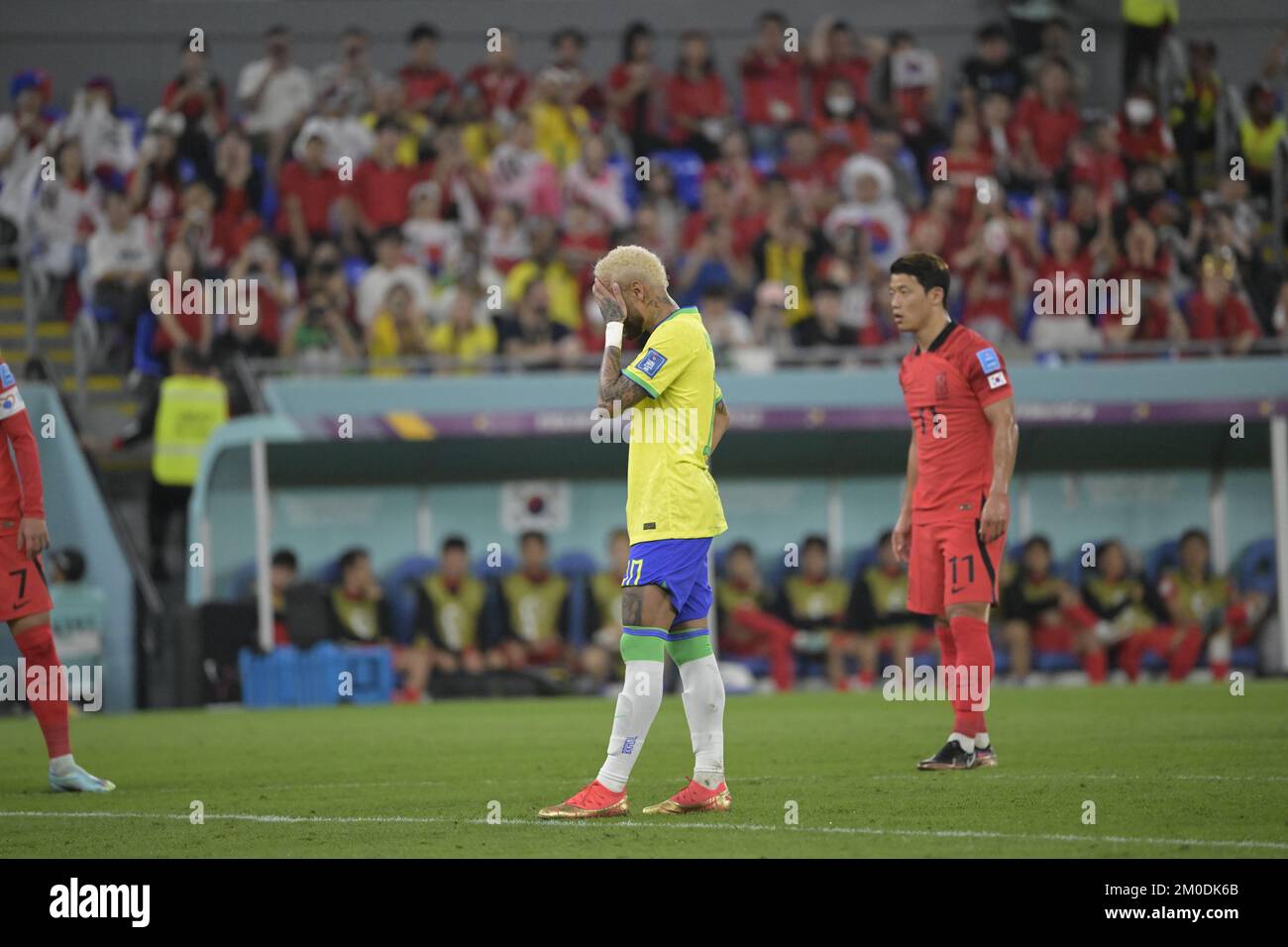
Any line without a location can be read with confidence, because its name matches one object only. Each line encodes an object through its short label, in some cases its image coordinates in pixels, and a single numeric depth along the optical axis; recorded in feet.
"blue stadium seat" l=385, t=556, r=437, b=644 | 60.75
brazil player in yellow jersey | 23.94
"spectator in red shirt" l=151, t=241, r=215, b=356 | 58.44
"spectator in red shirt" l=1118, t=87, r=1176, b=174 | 71.97
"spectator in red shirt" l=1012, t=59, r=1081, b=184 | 72.74
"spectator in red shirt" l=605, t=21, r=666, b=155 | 72.02
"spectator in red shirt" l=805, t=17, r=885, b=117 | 75.72
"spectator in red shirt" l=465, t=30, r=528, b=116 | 72.02
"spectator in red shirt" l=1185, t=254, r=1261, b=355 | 63.77
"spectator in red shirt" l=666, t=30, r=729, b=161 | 72.58
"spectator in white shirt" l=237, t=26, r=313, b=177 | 69.31
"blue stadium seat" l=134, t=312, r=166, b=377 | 59.72
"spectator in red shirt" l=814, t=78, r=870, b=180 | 72.23
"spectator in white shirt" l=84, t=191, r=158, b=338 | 61.57
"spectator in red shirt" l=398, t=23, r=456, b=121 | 71.61
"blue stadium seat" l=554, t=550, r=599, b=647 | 60.64
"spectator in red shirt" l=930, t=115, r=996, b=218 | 68.23
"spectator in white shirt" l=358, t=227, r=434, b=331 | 62.69
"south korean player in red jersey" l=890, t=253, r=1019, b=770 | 29.68
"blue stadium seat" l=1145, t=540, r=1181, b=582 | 63.67
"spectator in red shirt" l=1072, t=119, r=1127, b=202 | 70.28
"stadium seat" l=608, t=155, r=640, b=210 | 69.51
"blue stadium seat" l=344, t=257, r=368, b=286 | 65.26
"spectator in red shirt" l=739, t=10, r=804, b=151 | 75.36
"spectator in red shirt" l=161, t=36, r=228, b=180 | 66.80
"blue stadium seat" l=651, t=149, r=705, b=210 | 70.64
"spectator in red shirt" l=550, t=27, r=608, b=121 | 72.74
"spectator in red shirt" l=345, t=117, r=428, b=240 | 66.28
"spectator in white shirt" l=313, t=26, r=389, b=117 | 69.51
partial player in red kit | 28.76
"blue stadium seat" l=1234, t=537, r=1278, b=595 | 63.72
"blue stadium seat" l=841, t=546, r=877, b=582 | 63.41
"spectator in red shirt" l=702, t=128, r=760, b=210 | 68.69
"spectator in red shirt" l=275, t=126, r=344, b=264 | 65.36
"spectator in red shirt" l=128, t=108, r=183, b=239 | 64.69
